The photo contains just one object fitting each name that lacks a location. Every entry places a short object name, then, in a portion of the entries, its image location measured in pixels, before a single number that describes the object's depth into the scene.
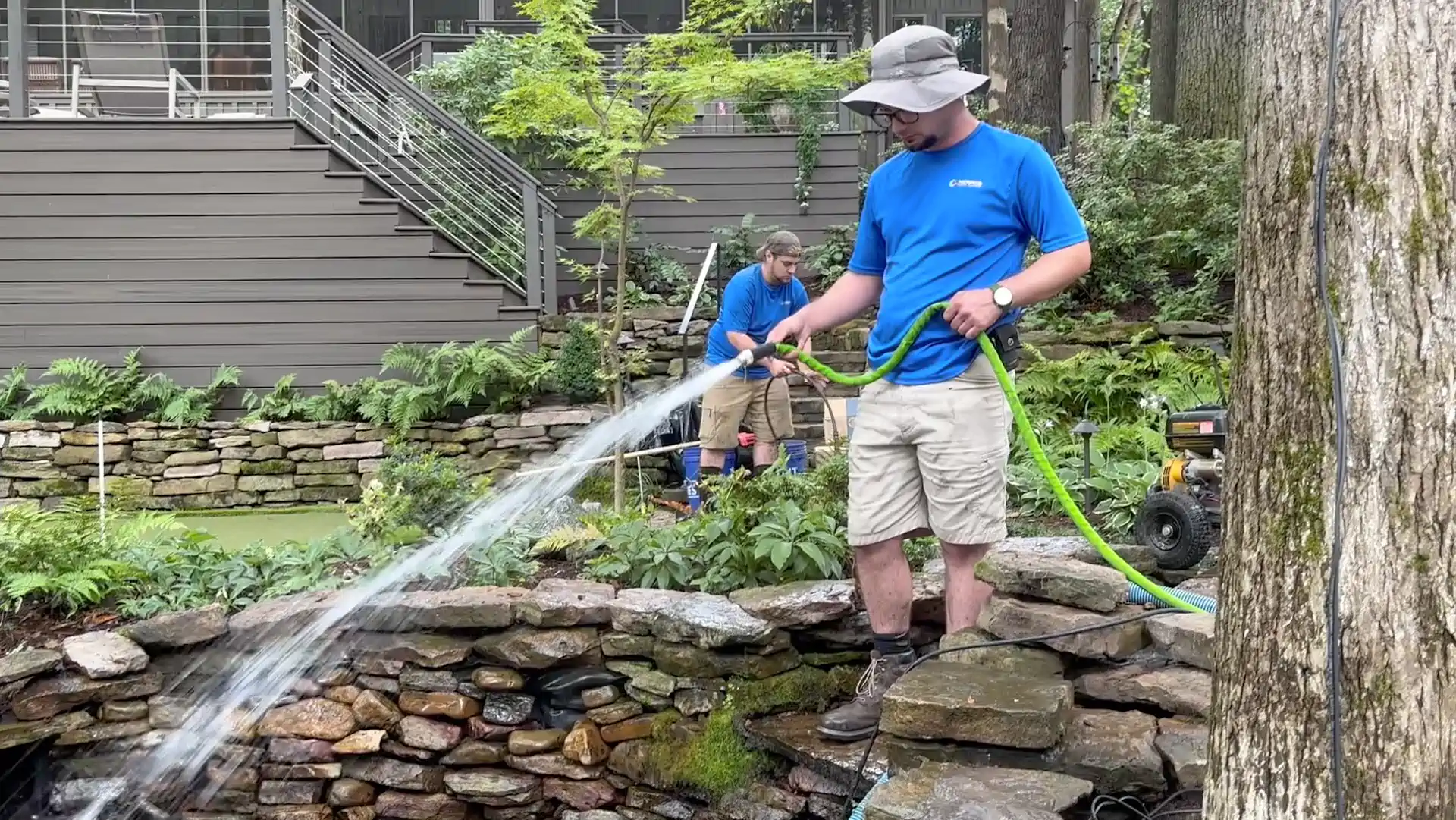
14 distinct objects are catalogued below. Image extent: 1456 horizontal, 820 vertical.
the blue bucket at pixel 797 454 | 7.88
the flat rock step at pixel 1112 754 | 3.06
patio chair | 12.44
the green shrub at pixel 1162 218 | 9.73
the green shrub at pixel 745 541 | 4.89
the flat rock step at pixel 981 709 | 3.12
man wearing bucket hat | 3.33
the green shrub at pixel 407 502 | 5.59
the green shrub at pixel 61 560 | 5.19
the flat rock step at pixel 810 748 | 3.70
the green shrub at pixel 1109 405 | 6.23
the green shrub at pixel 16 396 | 10.04
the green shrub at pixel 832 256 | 11.77
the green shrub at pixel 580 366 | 9.84
